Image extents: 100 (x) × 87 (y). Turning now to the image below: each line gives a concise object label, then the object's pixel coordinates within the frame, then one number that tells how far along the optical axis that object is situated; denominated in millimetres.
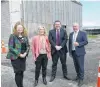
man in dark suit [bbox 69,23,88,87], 2882
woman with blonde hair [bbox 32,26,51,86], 2795
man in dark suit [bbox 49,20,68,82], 2936
